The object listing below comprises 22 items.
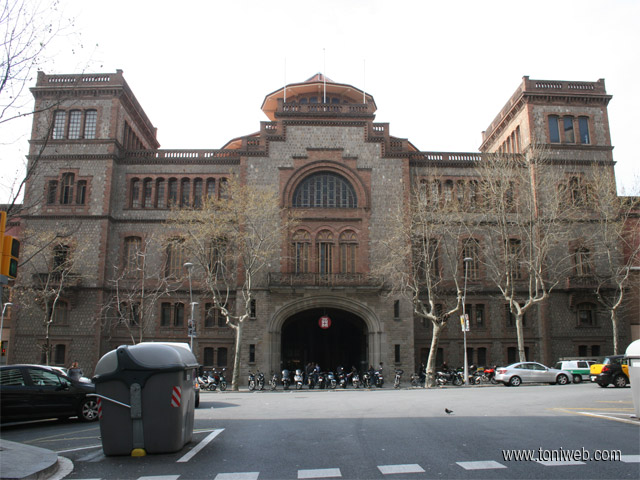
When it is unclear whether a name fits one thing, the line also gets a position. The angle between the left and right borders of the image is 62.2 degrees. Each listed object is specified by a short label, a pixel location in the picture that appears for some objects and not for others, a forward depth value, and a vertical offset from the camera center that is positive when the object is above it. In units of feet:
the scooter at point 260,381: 101.09 -7.55
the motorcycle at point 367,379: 102.78 -7.41
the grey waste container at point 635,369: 39.86 -2.14
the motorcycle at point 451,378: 104.09 -7.24
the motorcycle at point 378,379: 103.24 -7.37
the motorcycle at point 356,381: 103.55 -7.75
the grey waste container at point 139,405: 31.09 -3.70
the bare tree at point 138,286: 114.83 +11.69
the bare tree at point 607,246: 112.27 +20.86
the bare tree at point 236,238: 103.04 +20.84
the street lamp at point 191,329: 99.66 +2.17
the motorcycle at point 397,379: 101.96 -7.26
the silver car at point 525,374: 98.73 -6.11
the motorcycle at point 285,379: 103.76 -7.40
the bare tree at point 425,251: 103.60 +18.77
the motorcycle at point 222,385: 99.19 -8.16
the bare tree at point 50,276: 108.47 +13.42
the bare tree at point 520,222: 106.42 +25.24
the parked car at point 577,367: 104.88 -5.13
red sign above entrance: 116.47 +4.06
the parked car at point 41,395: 45.47 -4.78
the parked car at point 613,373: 83.53 -5.04
